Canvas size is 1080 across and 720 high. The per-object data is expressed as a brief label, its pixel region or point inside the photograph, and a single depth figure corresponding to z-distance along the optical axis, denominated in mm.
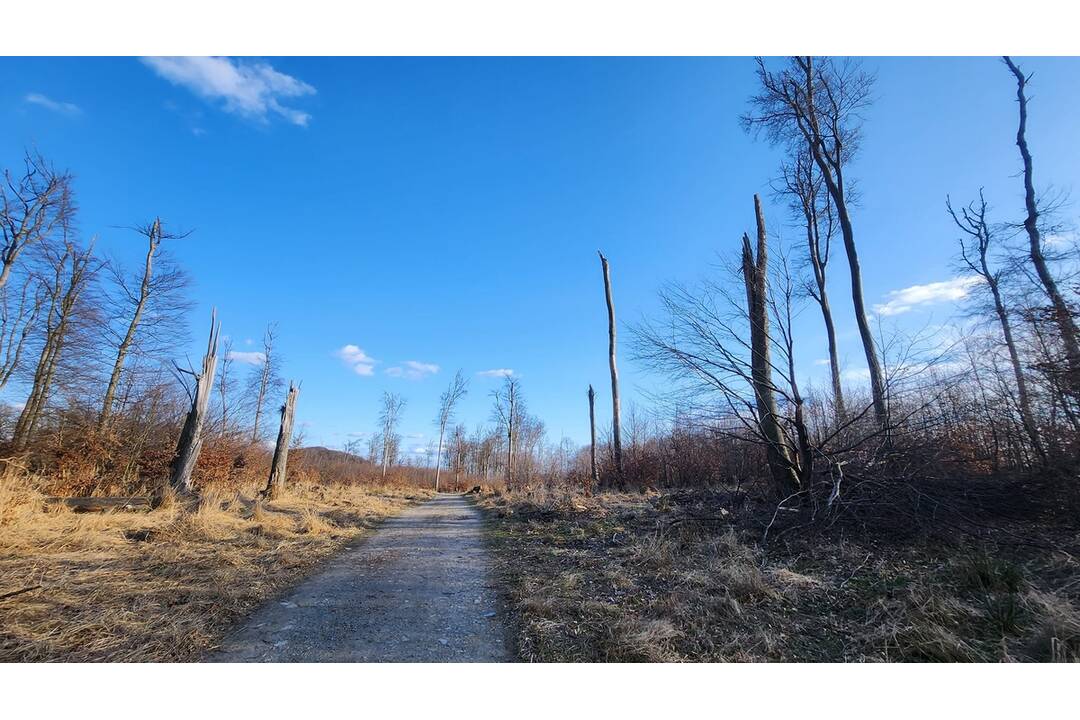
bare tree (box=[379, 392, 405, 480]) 39156
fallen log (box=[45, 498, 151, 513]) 7340
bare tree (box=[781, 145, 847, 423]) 14656
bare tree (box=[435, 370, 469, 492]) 36344
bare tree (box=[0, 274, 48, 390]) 11922
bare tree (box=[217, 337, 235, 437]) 16159
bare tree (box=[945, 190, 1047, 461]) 5722
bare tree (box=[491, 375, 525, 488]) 32750
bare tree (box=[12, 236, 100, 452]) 11758
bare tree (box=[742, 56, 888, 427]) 12492
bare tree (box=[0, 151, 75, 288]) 11438
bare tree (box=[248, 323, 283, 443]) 22925
